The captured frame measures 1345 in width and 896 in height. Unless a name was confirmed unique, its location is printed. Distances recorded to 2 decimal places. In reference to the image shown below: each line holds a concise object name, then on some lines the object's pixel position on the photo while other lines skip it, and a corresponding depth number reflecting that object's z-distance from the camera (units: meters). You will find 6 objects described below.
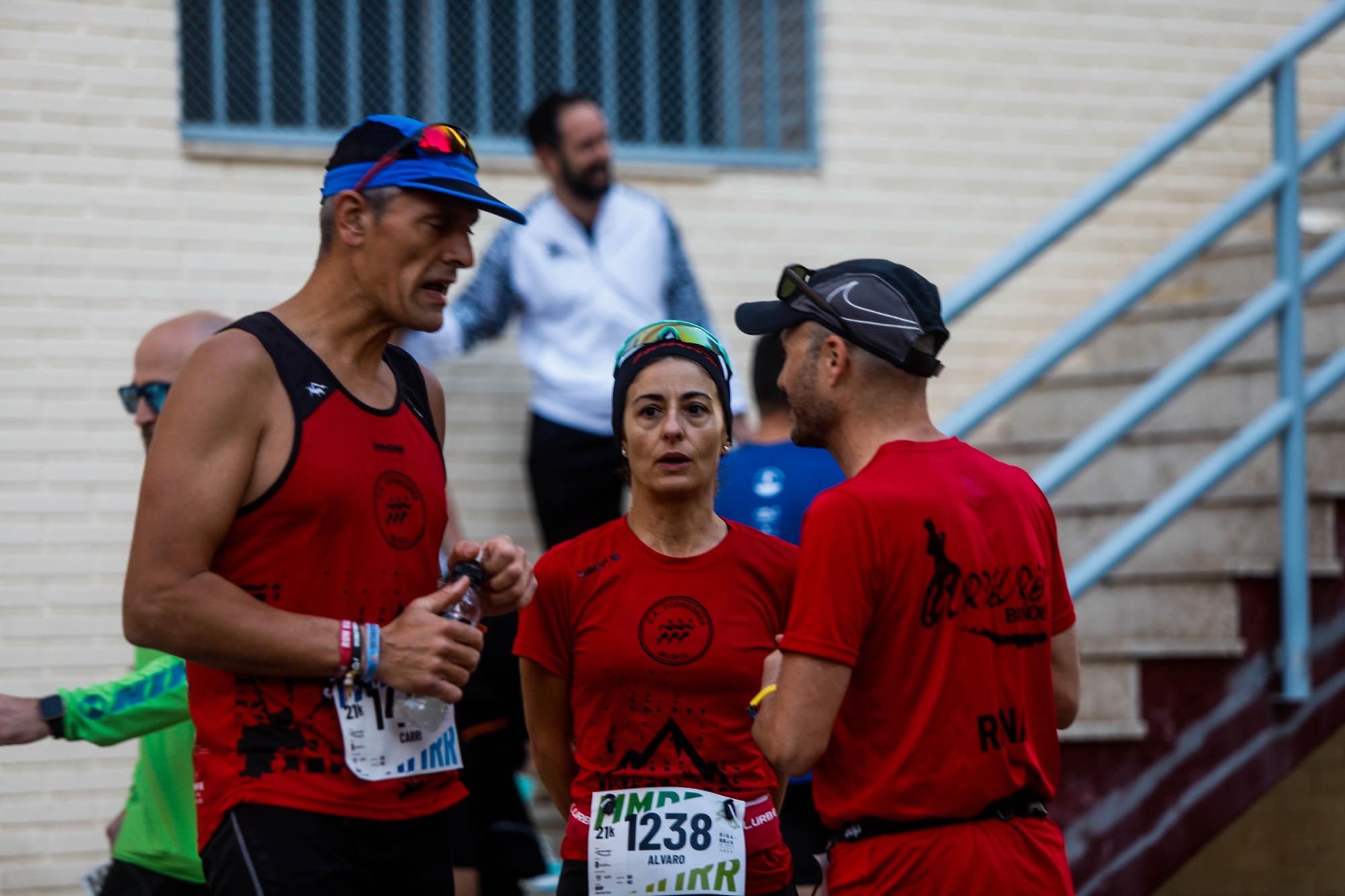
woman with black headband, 6.24
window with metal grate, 12.41
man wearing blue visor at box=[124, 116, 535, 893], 5.26
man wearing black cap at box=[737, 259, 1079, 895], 5.46
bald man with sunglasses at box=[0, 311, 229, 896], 6.32
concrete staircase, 9.59
